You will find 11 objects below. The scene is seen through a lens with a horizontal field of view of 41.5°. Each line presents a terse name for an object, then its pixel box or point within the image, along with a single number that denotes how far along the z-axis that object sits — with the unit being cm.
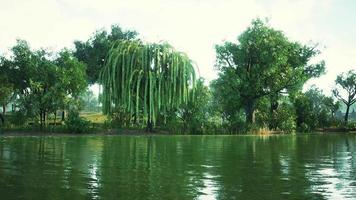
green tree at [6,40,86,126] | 5281
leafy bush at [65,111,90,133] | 5006
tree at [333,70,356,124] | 8931
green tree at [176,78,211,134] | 5545
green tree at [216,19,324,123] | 6419
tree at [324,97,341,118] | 8631
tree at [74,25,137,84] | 8256
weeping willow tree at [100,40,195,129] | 4697
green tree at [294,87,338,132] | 7319
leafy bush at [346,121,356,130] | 7788
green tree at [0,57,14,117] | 5303
